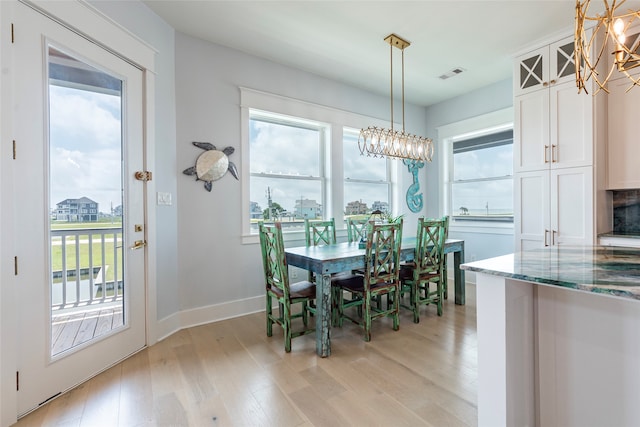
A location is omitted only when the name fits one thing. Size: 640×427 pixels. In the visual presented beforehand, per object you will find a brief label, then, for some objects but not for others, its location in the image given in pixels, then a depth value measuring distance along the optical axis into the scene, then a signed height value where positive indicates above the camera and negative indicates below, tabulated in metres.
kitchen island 1.10 -0.55
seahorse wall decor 4.90 +0.36
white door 1.71 +0.10
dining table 2.34 -0.44
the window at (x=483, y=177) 4.15 +0.51
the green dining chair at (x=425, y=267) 3.04 -0.59
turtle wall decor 2.99 +0.51
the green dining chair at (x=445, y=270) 3.28 -0.69
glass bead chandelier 3.06 +0.76
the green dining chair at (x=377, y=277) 2.57 -0.59
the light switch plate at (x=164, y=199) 2.68 +0.14
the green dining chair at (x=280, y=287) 2.41 -0.67
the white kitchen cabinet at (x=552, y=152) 2.85 +0.60
